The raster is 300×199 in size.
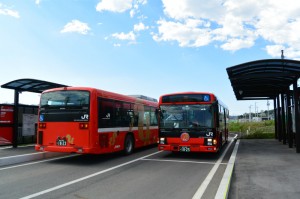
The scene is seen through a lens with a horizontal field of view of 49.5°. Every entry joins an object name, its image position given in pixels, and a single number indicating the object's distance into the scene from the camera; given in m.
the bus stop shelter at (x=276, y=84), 14.47
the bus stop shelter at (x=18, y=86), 16.55
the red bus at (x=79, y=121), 11.71
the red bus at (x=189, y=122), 13.13
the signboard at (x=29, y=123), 18.62
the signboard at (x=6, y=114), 17.18
